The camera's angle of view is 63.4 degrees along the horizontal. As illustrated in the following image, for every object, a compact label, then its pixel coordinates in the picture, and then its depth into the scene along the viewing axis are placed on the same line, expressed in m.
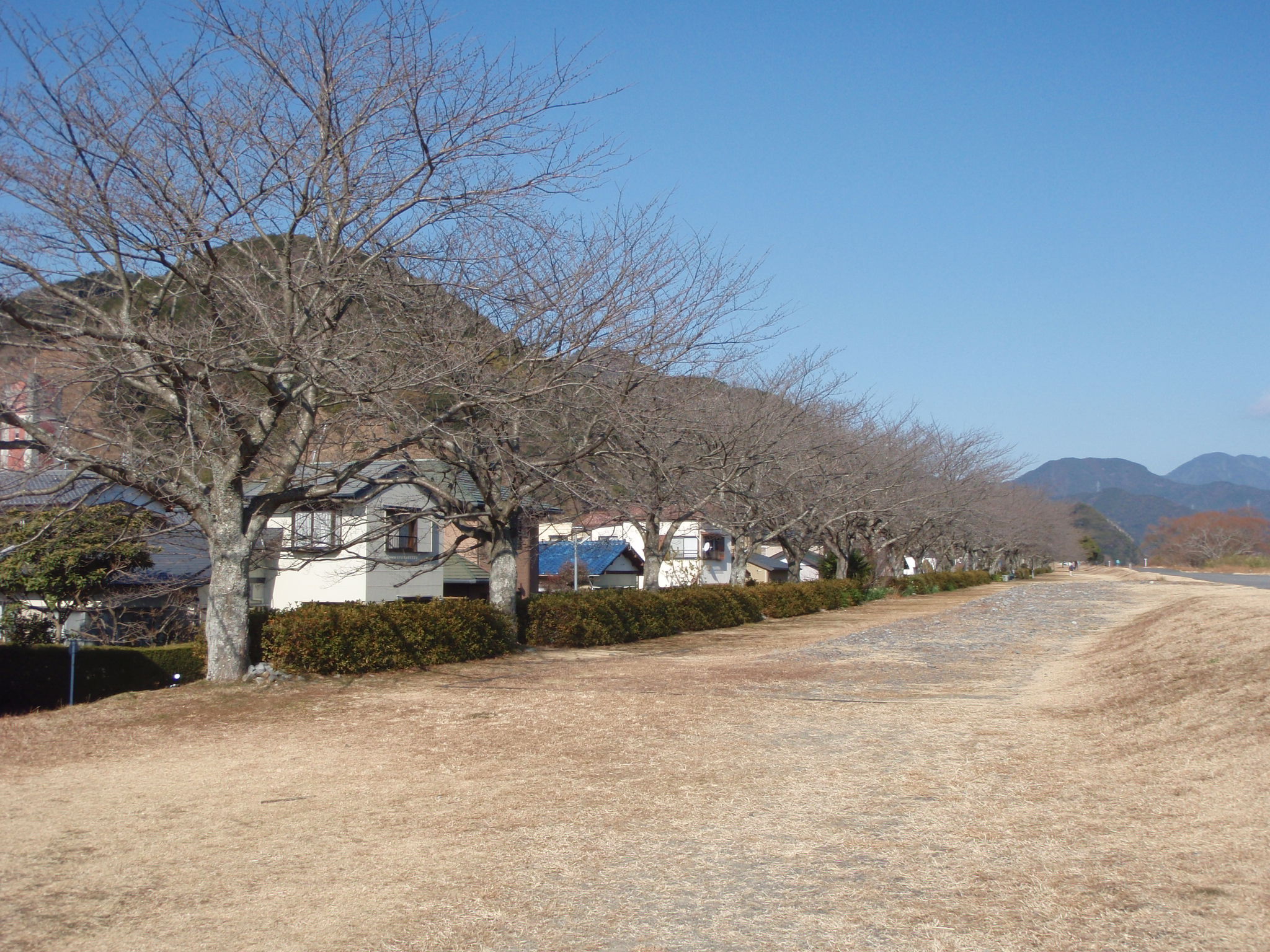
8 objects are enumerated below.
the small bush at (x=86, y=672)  12.85
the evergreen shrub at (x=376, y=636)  13.00
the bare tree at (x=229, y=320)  10.93
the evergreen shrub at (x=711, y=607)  23.98
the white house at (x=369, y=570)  23.28
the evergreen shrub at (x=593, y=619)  18.91
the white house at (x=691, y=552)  42.62
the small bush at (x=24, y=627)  15.45
